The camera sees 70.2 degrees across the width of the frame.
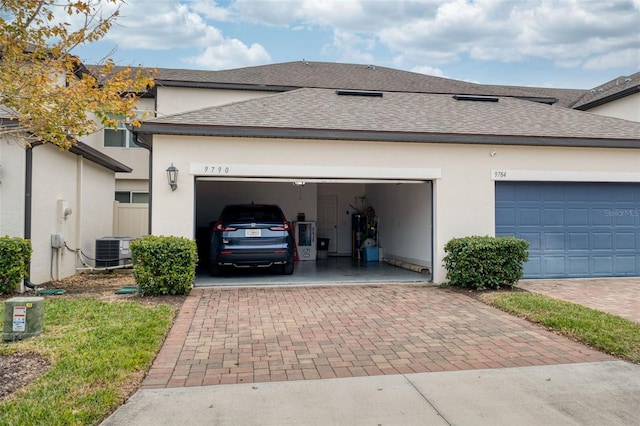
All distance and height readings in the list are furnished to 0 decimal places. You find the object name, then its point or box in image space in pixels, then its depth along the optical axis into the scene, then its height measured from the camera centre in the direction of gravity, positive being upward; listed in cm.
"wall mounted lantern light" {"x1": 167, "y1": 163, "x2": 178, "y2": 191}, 888 +84
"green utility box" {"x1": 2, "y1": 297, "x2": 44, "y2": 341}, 528 -117
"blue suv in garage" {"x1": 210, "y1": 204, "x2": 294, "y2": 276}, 971 -48
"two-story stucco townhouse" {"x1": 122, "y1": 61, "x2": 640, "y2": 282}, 911 +119
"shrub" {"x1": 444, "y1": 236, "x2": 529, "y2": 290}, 862 -80
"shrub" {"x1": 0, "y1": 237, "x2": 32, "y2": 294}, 778 -73
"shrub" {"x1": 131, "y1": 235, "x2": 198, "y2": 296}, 795 -81
